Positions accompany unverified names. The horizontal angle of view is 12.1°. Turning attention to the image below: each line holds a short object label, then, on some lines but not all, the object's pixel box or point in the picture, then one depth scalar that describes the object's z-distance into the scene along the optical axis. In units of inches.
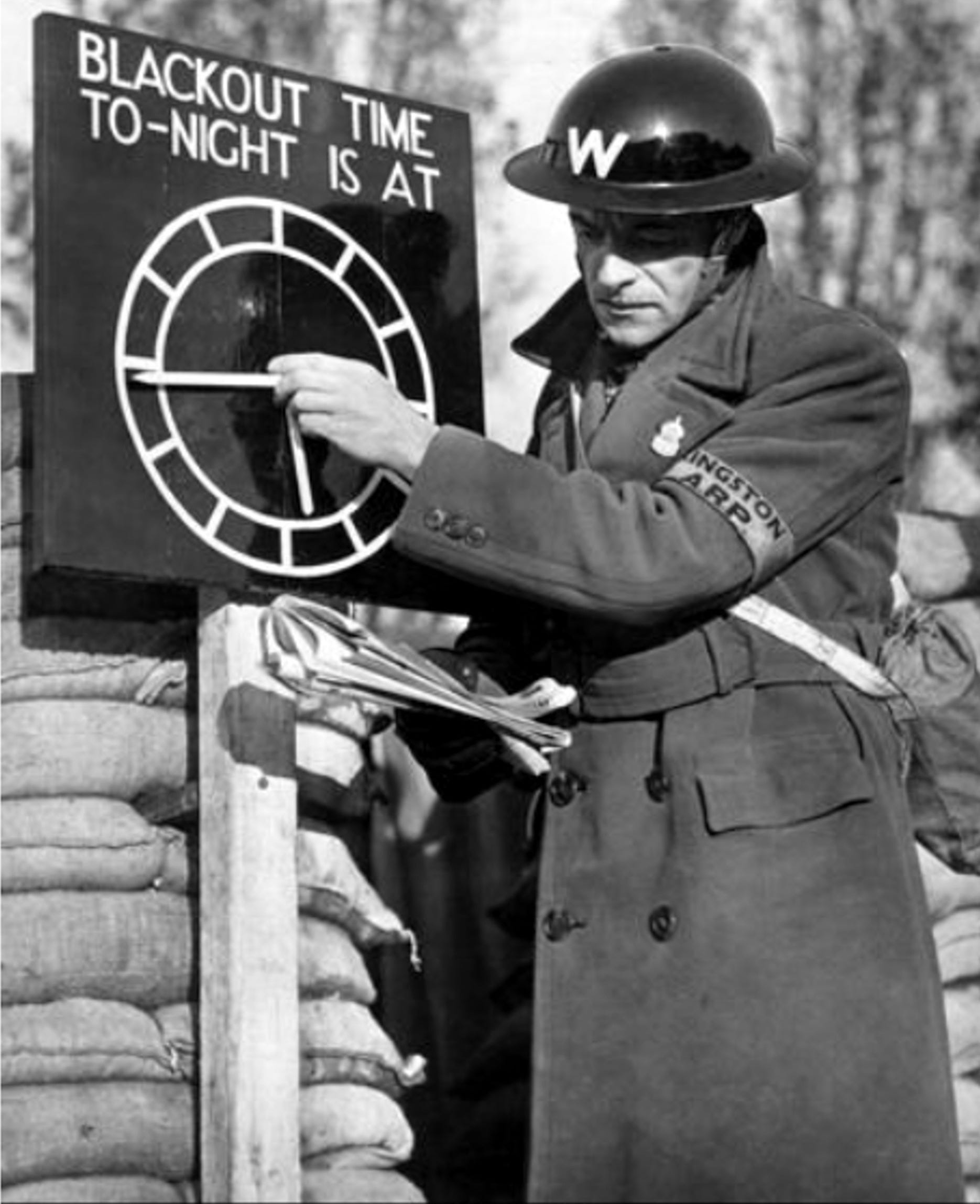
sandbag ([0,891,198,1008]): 272.1
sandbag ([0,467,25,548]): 283.4
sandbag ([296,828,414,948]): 282.9
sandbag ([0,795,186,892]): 276.1
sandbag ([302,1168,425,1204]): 263.8
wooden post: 255.7
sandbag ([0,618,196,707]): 277.9
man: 241.0
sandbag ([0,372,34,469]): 284.7
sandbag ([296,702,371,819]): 286.9
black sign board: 251.9
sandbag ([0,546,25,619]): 279.4
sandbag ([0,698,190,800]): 277.9
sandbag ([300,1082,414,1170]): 271.8
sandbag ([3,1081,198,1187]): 264.8
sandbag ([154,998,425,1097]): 273.8
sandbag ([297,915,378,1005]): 279.6
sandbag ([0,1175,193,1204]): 260.2
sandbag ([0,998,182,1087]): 268.8
